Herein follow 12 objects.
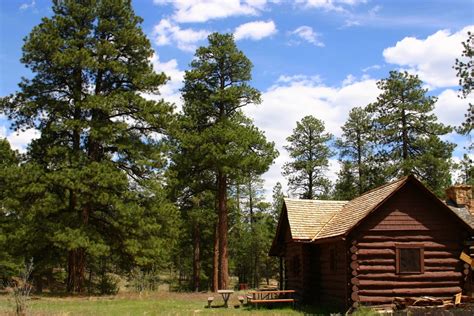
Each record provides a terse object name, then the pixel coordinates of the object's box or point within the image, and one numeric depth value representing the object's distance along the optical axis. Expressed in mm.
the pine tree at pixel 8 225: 26766
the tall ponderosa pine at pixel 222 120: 33406
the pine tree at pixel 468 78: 26453
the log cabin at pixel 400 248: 20547
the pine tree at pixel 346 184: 44188
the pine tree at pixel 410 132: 38312
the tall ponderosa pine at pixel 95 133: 27562
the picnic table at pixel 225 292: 24047
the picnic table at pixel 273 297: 22688
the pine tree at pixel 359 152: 42531
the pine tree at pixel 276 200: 57531
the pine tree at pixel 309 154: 46156
